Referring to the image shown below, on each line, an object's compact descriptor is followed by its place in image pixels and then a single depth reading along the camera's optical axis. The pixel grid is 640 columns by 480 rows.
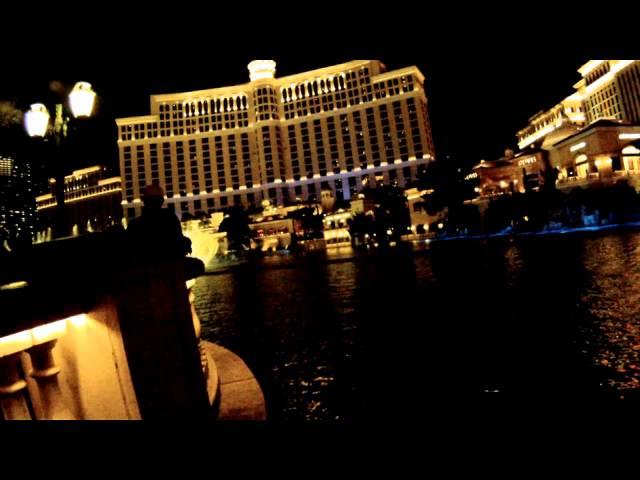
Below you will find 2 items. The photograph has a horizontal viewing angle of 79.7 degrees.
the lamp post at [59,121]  6.88
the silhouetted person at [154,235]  3.42
